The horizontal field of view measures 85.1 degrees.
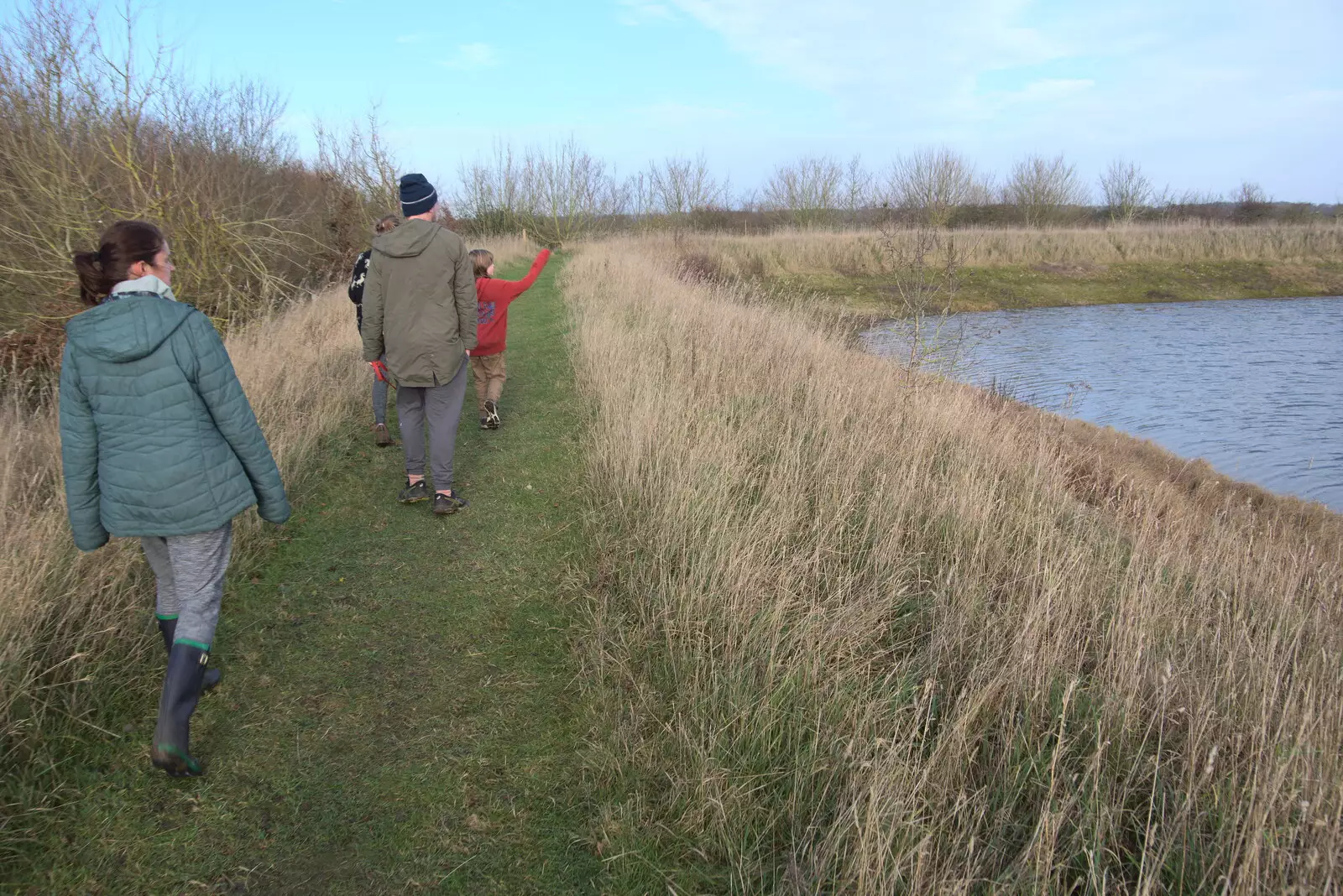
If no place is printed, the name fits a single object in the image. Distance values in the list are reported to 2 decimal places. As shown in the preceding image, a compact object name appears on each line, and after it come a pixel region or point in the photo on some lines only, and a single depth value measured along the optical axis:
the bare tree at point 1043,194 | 43.38
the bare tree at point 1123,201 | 44.62
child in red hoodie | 6.53
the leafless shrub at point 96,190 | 7.70
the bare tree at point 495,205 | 38.34
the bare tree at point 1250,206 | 41.88
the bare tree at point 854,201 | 42.25
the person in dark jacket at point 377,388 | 6.30
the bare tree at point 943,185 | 38.16
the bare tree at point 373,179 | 19.47
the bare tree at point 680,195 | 42.22
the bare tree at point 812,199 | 42.62
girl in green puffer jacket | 2.60
